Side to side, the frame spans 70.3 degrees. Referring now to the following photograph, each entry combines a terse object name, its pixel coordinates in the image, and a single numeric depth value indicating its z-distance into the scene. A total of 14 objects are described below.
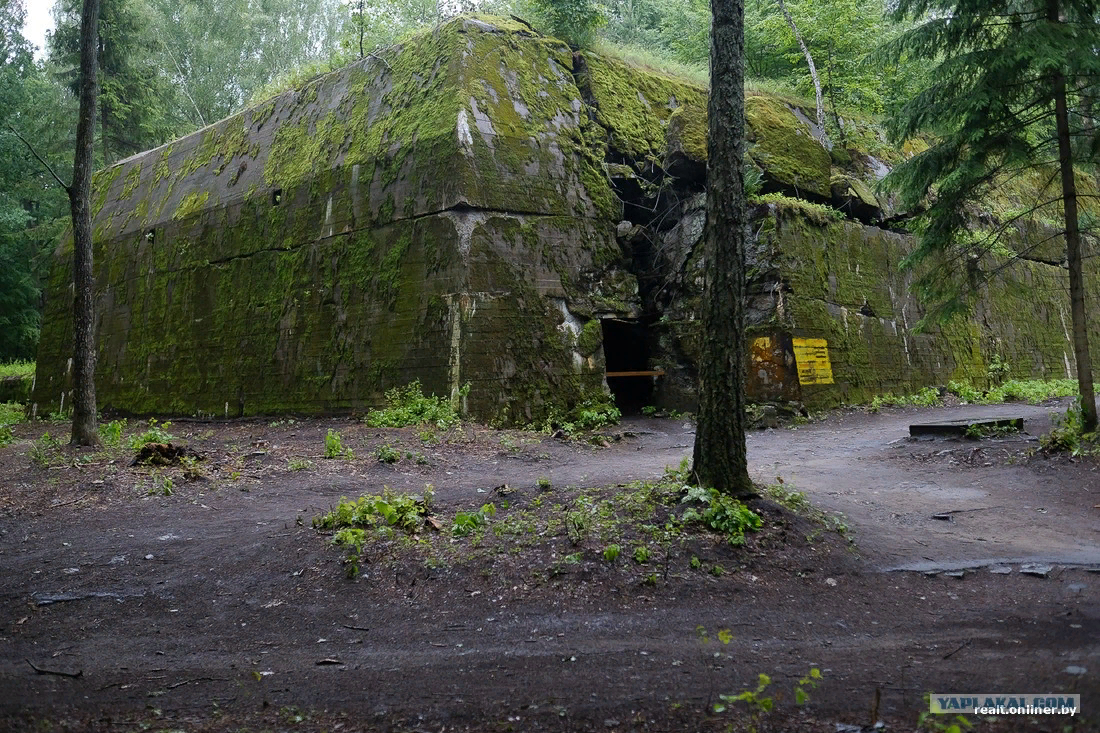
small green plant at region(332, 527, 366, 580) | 5.72
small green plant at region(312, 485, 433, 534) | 6.20
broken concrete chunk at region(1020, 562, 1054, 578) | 5.06
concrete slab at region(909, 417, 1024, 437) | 10.02
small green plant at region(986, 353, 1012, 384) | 16.91
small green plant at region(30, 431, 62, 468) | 9.55
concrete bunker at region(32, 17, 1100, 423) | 12.57
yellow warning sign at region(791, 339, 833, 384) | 13.23
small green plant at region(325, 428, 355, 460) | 9.98
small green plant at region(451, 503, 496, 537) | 6.08
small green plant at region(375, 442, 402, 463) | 9.62
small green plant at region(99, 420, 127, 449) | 11.08
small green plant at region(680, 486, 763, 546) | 5.57
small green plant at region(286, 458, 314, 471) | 9.35
